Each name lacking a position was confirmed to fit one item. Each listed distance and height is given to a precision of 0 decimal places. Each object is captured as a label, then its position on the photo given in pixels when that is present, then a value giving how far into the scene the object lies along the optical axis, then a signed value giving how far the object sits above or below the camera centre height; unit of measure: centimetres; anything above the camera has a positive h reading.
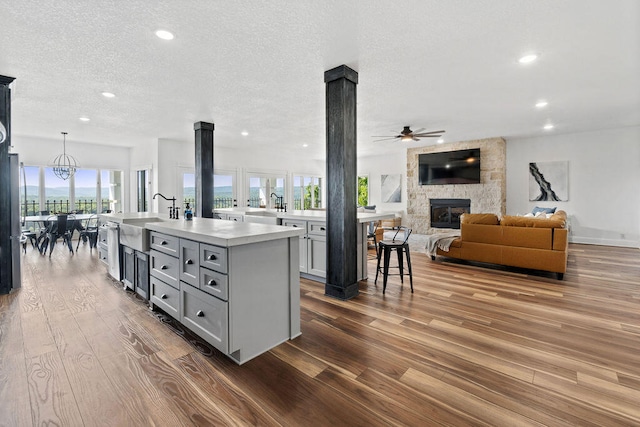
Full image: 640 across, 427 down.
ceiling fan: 590 +133
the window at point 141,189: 841 +43
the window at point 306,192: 1114 +44
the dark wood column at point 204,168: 588 +70
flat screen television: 808 +98
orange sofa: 416 -59
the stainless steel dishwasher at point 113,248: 381 -57
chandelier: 753 +99
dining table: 600 -33
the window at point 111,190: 857 +41
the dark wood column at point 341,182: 333 +23
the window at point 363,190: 1103 +48
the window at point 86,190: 811 +39
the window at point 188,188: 812 +44
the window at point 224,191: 893 +39
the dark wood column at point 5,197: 351 +10
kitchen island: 205 -60
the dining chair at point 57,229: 591 -47
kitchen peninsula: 386 -48
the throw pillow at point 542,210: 689 -18
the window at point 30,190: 731 +37
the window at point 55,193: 766 +31
